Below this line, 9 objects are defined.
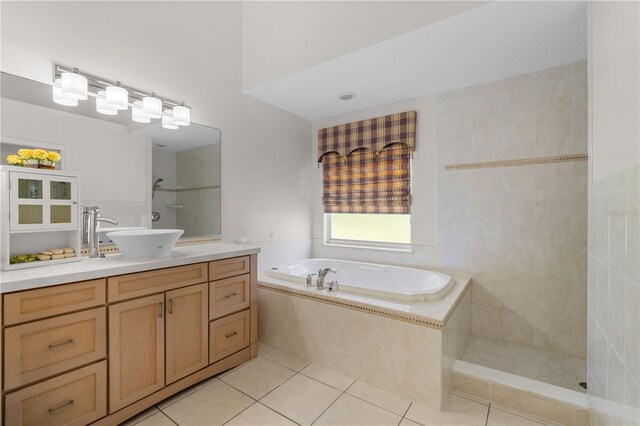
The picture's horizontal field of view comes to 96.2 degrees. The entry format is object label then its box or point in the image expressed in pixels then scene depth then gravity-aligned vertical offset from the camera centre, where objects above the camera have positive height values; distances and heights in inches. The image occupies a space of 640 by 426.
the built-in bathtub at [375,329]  68.0 -32.0
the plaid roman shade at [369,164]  120.1 +22.4
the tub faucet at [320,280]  90.0 -21.1
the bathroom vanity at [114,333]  47.7 -24.8
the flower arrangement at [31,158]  59.7 +11.1
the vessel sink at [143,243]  64.7 -7.3
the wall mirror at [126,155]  64.5 +15.7
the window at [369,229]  126.0 -7.4
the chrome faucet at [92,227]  70.7 -3.8
